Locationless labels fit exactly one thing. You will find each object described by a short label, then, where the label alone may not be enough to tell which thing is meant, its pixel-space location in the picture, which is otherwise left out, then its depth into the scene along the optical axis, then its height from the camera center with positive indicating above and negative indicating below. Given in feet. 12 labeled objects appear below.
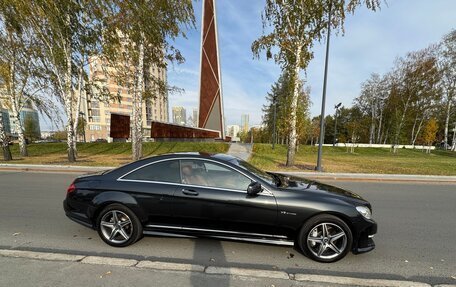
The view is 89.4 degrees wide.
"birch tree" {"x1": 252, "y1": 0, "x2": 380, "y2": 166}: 37.14 +17.22
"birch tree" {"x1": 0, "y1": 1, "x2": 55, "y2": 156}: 43.27 +11.43
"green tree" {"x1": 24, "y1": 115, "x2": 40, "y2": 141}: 147.97 -2.78
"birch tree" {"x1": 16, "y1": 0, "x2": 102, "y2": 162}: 37.56 +15.18
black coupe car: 10.39 -3.63
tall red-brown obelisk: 109.04 +25.34
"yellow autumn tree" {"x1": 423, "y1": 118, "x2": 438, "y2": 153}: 91.91 +1.91
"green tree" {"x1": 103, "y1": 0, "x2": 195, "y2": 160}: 38.73 +15.53
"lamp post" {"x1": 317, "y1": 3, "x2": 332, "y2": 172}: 34.54 +4.45
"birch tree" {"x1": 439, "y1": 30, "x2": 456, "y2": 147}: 92.48 +27.40
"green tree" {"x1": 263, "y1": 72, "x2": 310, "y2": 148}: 41.45 +2.84
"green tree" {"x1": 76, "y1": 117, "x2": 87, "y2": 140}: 139.44 -1.48
